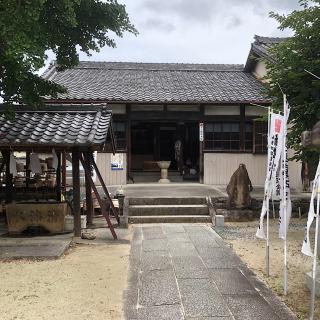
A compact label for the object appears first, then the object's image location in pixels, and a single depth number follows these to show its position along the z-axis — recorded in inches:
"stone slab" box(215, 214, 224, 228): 487.8
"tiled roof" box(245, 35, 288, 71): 834.2
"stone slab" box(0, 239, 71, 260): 317.8
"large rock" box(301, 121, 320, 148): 182.2
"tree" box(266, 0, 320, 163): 375.9
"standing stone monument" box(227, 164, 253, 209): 522.9
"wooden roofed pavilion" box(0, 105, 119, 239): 365.7
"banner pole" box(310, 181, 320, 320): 185.3
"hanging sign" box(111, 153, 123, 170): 693.3
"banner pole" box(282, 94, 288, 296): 254.4
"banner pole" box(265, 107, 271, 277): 275.7
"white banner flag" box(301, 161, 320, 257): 198.7
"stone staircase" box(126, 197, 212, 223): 514.6
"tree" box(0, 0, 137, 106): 262.7
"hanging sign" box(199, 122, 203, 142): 735.7
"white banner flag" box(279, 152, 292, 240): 255.2
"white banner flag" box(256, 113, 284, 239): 266.5
